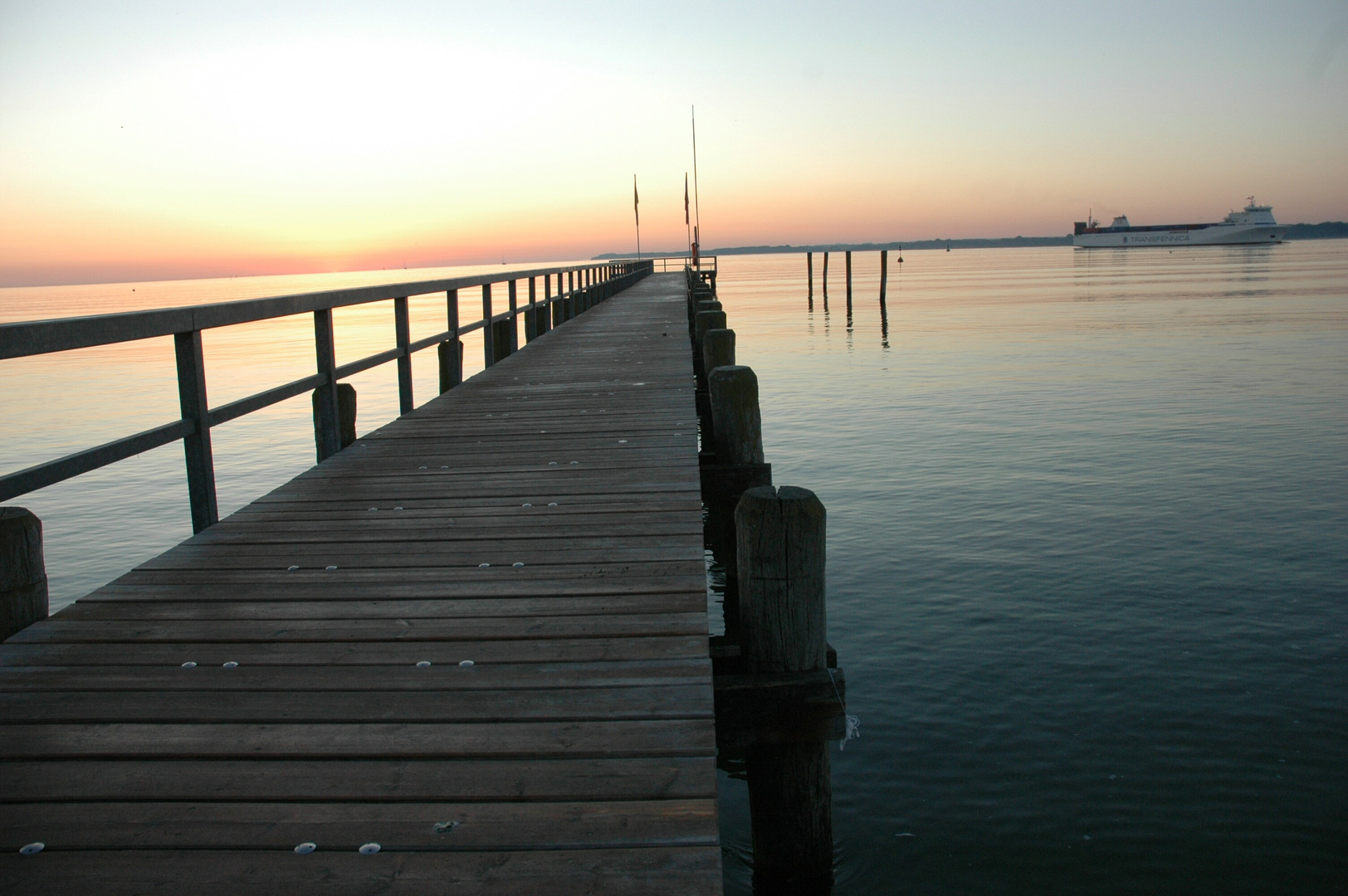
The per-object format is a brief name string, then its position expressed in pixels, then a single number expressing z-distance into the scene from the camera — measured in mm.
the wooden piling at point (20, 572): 3223
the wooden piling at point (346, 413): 7215
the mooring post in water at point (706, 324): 11000
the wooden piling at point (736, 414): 6191
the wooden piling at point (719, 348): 8680
